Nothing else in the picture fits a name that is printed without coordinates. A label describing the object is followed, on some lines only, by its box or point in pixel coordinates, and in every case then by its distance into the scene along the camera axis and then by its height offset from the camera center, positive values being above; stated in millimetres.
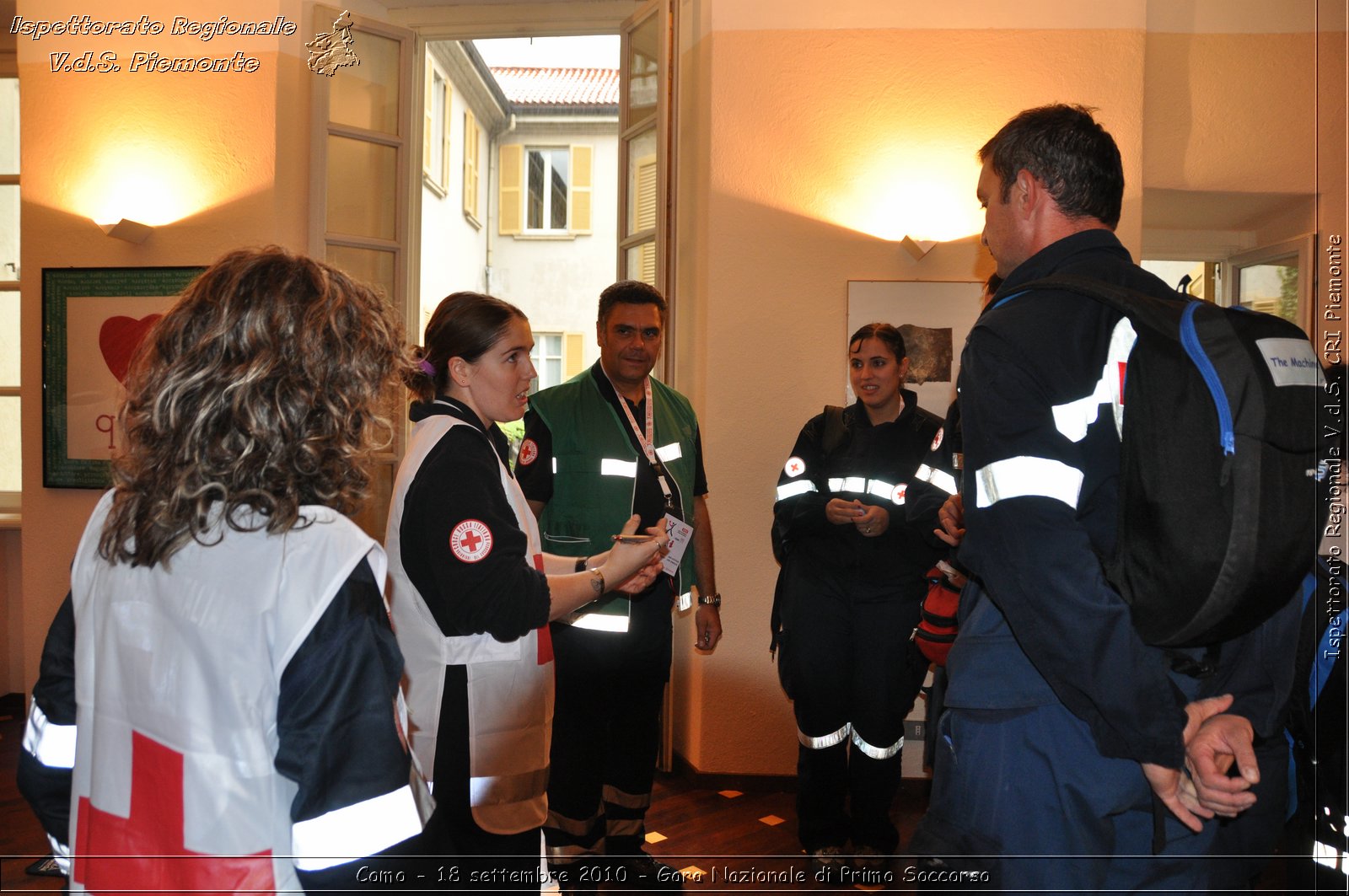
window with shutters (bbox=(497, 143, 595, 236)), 20203 +5101
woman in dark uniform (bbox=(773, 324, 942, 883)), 3059 -647
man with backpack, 1229 -354
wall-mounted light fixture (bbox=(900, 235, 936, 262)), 3883 +741
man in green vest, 2871 -577
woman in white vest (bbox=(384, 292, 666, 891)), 1628 -414
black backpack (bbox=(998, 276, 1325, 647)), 1201 -60
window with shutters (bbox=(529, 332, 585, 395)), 19547 +1256
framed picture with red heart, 4352 +265
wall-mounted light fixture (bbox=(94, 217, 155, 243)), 4207 +809
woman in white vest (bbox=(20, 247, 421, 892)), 947 -227
